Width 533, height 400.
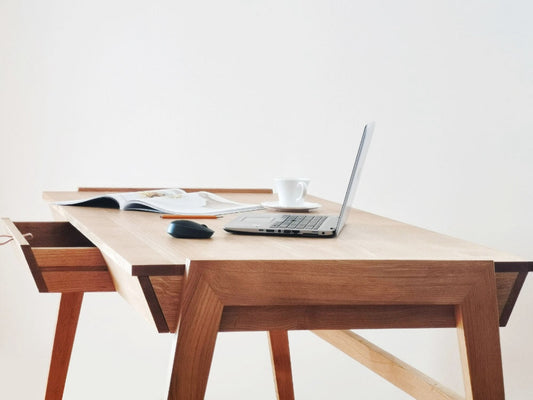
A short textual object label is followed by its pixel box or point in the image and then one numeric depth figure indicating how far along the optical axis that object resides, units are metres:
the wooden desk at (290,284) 2.16
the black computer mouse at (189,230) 2.47
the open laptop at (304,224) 2.55
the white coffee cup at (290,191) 3.12
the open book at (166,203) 3.00
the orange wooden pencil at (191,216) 2.90
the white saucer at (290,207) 3.09
